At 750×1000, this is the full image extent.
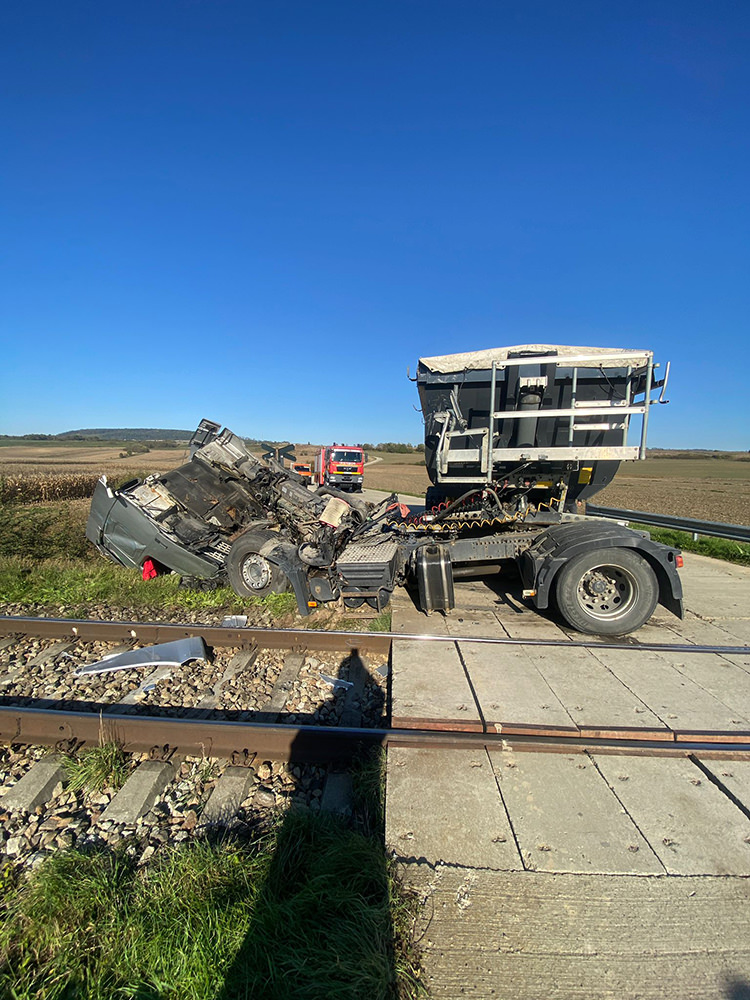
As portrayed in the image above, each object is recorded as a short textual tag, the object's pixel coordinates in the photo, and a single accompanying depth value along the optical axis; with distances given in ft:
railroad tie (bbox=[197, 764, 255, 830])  9.05
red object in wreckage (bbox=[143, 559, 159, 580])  25.15
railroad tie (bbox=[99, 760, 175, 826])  9.15
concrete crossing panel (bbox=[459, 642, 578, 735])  11.17
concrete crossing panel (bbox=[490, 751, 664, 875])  7.58
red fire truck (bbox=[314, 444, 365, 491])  84.79
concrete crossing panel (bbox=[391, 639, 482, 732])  11.35
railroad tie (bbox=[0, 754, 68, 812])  9.45
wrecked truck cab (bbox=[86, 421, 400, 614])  22.41
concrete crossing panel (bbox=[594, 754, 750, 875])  7.75
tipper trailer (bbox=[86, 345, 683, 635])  17.38
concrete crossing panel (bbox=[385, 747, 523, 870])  7.68
